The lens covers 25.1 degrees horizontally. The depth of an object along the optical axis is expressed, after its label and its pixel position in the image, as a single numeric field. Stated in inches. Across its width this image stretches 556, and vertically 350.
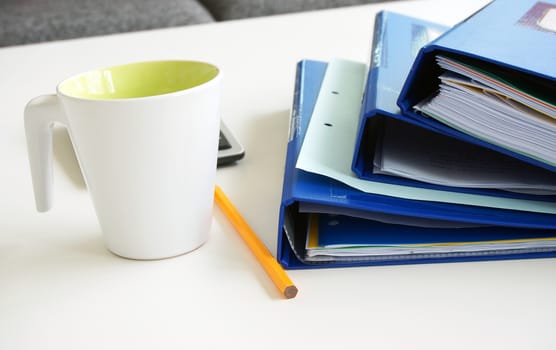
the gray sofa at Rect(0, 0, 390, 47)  78.3
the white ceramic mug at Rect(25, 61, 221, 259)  27.5
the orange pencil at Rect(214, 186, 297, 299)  28.1
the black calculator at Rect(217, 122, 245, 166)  34.9
